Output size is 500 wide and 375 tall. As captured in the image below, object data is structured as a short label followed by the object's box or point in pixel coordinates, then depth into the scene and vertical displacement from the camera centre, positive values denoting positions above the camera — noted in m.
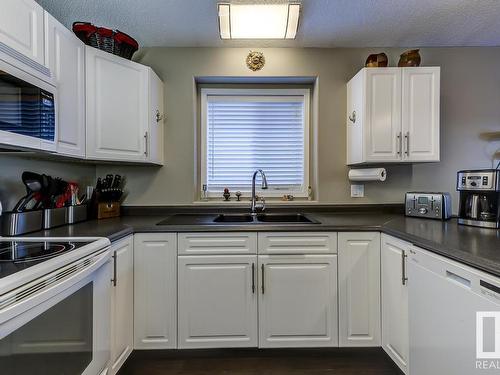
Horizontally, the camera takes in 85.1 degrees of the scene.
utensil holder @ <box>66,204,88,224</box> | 1.79 -0.18
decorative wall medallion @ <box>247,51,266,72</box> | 2.32 +1.09
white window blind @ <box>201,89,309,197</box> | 2.54 +0.44
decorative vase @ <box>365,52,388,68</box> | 2.08 +0.97
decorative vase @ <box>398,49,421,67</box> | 2.06 +0.98
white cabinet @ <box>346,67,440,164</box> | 2.02 +0.55
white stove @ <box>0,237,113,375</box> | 0.76 -0.41
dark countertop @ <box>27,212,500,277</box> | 1.08 -0.25
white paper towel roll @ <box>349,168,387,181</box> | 2.11 +0.10
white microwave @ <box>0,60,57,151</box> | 1.09 +0.33
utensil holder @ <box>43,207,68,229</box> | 1.60 -0.19
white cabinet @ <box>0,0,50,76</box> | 1.12 +0.69
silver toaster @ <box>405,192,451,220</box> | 1.88 -0.13
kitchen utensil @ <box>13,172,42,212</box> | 1.50 +0.00
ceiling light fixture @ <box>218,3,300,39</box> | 1.70 +1.11
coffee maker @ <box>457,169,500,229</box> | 1.54 -0.06
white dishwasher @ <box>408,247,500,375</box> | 0.93 -0.52
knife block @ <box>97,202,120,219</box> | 2.09 -0.18
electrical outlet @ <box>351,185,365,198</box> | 2.37 -0.03
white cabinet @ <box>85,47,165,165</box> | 1.81 +0.55
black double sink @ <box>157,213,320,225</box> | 2.12 -0.25
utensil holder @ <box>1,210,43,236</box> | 1.38 -0.19
